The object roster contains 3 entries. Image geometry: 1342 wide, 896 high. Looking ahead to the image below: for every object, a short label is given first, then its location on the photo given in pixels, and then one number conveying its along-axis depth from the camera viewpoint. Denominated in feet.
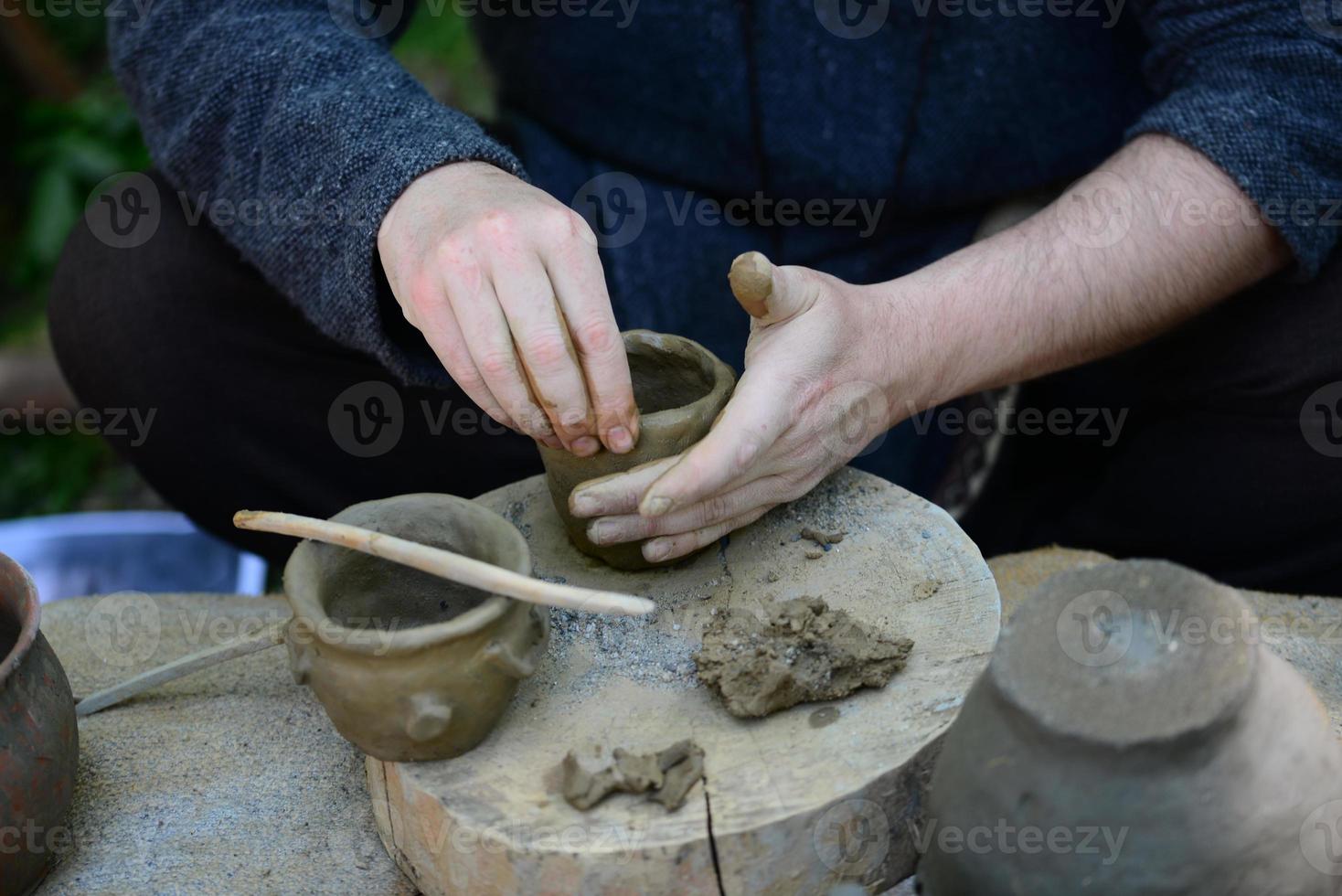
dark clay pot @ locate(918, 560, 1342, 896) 2.96
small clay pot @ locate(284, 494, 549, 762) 3.28
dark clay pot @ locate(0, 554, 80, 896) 3.41
